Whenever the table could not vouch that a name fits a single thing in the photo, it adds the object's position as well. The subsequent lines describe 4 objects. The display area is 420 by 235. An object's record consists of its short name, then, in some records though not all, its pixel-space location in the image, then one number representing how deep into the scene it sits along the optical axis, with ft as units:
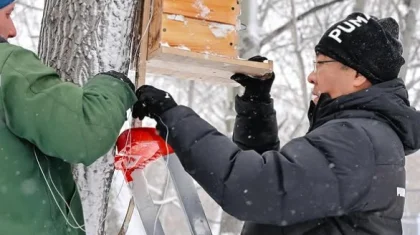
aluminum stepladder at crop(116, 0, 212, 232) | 7.18
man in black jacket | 5.93
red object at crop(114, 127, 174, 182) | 6.83
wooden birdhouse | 7.68
